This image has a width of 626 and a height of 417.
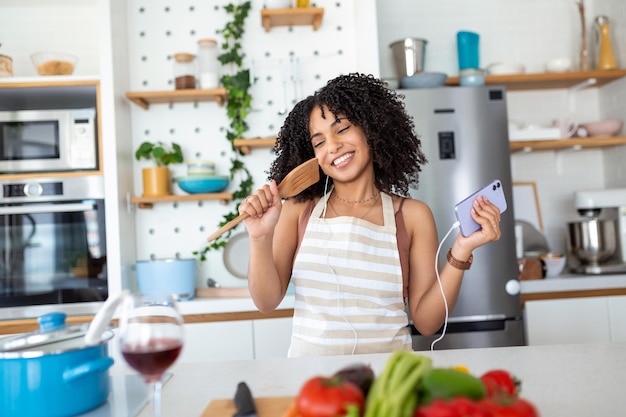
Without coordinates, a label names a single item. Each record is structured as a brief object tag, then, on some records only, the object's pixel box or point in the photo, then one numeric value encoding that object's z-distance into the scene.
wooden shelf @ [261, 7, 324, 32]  2.90
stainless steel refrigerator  2.64
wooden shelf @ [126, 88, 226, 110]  2.86
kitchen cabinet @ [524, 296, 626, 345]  2.69
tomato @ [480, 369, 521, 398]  0.64
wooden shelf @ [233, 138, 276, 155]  2.86
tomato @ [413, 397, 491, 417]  0.53
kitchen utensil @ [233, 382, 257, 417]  0.84
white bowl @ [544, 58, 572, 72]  3.16
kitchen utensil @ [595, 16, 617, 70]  3.17
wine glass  0.74
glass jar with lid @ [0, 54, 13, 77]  2.78
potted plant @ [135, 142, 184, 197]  2.93
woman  1.46
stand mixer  2.85
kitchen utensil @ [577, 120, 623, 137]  3.15
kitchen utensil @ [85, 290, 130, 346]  0.79
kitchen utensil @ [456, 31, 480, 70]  3.15
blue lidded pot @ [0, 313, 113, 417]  0.89
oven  2.60
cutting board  0.85
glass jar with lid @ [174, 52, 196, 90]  2.94
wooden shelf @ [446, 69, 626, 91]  3.10
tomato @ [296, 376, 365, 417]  0.58
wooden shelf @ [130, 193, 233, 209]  2.86
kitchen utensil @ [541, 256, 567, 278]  2.85
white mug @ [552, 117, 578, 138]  3.18
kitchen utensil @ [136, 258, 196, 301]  2.65
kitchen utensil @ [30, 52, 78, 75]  2.77
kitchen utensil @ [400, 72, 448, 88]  2.83
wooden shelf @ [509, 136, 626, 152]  3.08
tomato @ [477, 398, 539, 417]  0.53
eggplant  0.64
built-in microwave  2.64
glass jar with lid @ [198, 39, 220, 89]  2.96
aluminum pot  3.00
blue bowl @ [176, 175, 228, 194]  2.90
